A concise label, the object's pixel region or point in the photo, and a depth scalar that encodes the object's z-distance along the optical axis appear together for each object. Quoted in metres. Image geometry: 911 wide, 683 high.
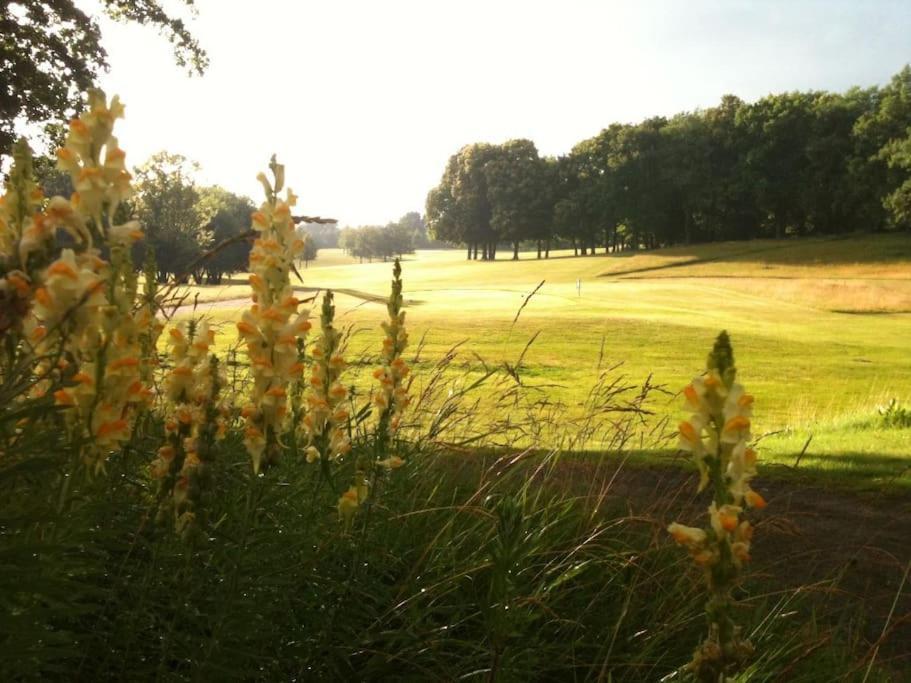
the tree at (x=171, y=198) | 44.41
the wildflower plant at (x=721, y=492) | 1.41
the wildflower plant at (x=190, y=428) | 1.70
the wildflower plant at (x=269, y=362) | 1.83
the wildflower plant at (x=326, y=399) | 2.43
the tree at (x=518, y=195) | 74.38
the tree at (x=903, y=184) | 51.50
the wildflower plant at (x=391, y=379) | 2.87
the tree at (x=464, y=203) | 79.19
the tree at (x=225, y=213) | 51.84
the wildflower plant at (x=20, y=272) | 1.14
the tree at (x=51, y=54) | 12.11
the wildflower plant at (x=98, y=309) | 1.36
